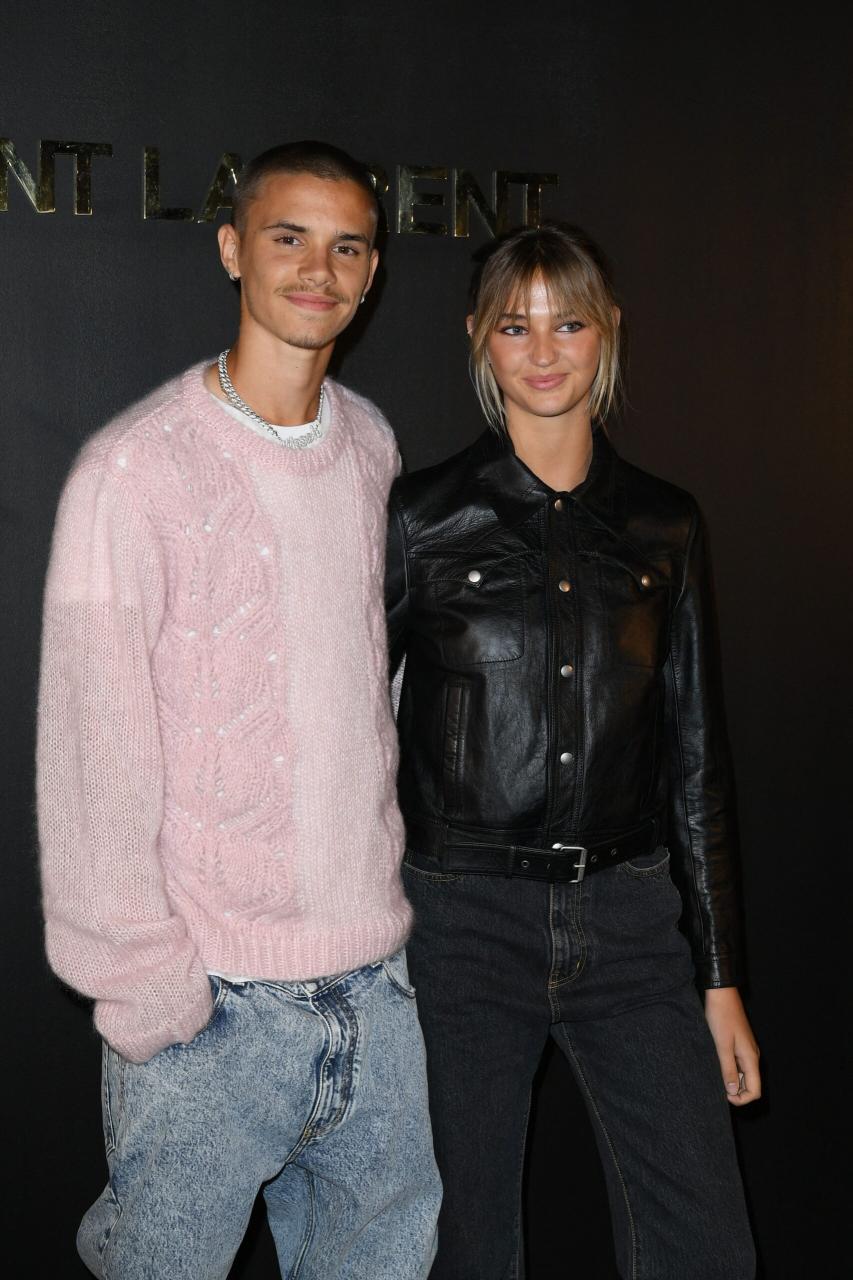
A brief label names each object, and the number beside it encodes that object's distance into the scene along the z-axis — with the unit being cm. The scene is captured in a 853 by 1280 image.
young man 173
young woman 202
